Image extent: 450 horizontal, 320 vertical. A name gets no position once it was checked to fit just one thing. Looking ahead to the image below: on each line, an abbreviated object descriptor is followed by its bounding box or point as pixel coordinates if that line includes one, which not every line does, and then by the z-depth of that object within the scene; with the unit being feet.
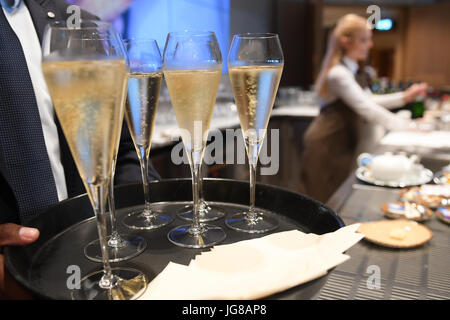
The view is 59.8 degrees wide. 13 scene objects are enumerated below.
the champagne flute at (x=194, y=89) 2.20
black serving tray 1.88
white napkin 1.60
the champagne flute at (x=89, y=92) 1.51
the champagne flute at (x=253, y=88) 2.47
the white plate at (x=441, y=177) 5.28
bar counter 2.75
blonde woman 10.59
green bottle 11.86
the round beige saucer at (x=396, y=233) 3.47
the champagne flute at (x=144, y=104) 2.62
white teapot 5.24
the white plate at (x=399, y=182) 5.18
